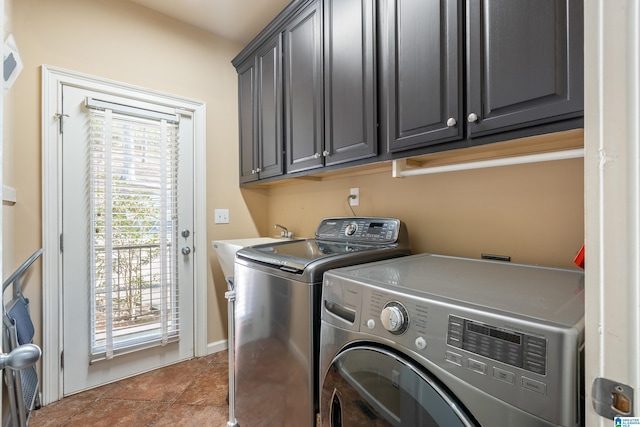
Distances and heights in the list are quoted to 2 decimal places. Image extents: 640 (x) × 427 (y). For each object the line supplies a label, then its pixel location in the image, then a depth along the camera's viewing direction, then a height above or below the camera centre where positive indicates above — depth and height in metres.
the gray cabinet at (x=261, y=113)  2.04 +0.79
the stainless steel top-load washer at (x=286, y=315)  1.11 -0.45
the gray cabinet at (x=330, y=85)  1.42 +0.72
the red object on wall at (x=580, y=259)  0.88 -0.15
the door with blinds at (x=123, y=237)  1.91 -0.16
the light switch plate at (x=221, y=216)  2.51 -0.02
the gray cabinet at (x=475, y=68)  0.85 +0.51
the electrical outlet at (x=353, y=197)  1.93 +0.11
